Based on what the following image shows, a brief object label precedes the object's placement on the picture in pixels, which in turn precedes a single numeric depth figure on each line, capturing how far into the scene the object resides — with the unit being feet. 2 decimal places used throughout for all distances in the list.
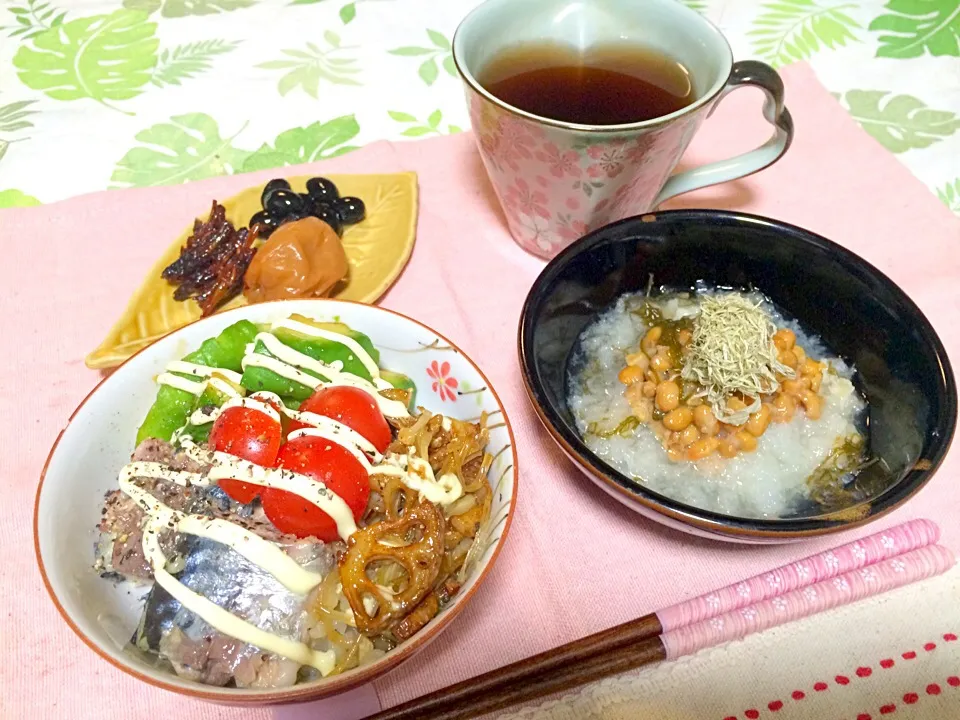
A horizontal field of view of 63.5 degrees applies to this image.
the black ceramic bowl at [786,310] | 0.61
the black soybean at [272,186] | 0.94
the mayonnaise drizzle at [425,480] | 0.66
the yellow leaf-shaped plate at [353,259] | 0.81
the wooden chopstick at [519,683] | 0.59
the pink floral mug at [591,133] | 0.76
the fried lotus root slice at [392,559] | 0.61
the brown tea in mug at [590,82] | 0.85
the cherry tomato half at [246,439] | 0.68
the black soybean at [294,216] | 0.92
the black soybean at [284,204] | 0.92
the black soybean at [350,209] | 0.93
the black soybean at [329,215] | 0.92
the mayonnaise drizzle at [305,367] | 0.73
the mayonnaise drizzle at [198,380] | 0.72
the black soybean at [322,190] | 0.94
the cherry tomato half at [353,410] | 0.70
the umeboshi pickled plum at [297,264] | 0.85
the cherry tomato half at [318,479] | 0.65
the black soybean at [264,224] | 0.92
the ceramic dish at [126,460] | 0.56
